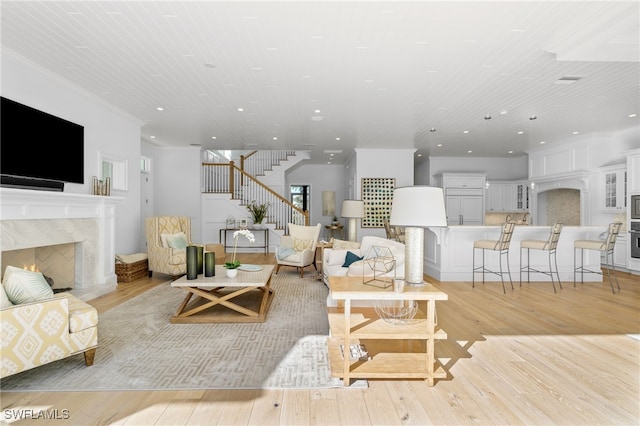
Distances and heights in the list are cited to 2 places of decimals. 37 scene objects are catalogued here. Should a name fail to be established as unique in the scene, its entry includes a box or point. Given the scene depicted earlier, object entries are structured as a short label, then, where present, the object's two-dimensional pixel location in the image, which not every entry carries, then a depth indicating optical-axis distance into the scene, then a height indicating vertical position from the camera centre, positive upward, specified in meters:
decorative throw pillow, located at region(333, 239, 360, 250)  5.83 -0.58
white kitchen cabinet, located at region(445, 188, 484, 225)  10.32 +0.25
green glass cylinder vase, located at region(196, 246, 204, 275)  4.13 -0.61
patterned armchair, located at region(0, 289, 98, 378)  2.23 -0.87
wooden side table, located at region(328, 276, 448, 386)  2.38 -0.88
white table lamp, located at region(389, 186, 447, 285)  2.52 -0.04
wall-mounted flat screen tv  3.85 +0.86
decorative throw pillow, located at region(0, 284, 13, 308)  2.29 -0.61
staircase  10.27 +0.67
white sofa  3.75 -0.61
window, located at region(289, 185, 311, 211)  13.60 +0.66
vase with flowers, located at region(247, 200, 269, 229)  10.04 -0.04
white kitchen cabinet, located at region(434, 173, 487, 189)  10.31 +1.00
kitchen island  6.15 -0.75
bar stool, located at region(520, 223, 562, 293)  5.58 -0.53
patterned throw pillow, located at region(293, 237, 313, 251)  6.73 -0.65
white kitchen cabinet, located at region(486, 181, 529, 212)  10.35 +0.51
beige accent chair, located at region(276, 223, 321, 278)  6.32 -0.74
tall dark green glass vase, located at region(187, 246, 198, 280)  3.97 -0.60
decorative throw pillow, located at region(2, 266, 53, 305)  2.43 -0.56
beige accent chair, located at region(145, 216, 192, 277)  5.91 -0.68
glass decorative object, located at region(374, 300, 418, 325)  2.64 -0.88
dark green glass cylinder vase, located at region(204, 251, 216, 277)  4.09 -0.64
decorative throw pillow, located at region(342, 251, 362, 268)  4.45 -0.62
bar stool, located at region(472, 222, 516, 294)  5.54 -0.53
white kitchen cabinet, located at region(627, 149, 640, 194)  6.57 +0.83
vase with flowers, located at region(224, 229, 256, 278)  4.10 -0.69
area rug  2.46 -1.25
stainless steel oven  6.61 -0.53
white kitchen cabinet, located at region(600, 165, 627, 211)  7.13 +0.54
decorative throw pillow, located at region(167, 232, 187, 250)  6.17 -0.55
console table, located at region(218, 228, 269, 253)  9.91 -0.75
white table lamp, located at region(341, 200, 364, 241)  6.73 +0.00
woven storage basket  5.81 -1.04
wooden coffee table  3.79 -1.12
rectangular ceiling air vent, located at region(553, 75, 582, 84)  4.39 +1.78
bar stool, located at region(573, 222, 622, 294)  5.45 -0.55
